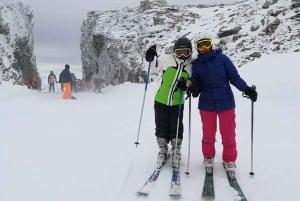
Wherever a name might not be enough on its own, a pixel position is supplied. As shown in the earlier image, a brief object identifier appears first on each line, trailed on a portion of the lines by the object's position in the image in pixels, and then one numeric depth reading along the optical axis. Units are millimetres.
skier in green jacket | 6094
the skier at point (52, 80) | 30858
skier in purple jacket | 5828
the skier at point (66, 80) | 20789
